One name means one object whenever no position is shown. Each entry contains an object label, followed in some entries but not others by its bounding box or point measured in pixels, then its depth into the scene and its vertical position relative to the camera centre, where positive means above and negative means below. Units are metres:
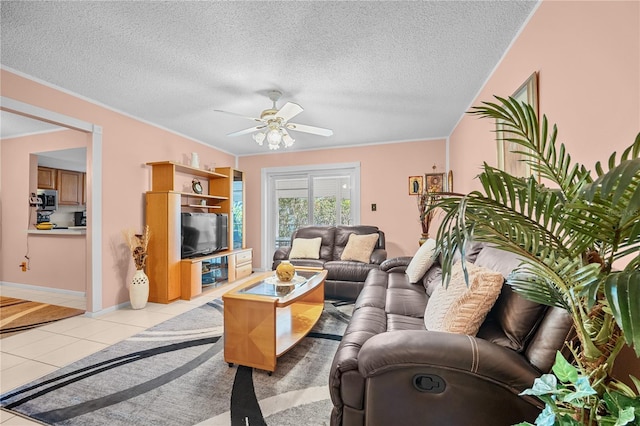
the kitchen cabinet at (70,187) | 5.05 +0.62
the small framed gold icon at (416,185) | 4.80 +0.56
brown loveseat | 3.73 -0.66
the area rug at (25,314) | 2.86 -1.11
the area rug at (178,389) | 1.58 -1.15
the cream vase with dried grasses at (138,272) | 3.39 -0.68
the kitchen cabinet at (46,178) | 4.68 +0.75
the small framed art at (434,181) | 4.72 +0.61
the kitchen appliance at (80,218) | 5.13 +0.03
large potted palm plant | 0.61 -0.08
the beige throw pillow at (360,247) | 4.04 -0.47
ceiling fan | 2.66 +0.99
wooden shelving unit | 3.64 -0.37
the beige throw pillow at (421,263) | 2.67 -0.47
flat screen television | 3.99 -0.24
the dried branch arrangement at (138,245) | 3.45 -0.34
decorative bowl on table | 2.54 -0.52
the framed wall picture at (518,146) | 1.77 +0.56
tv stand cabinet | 3.80 -0.83
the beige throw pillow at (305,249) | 4.32 -0.51
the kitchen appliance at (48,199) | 4.56 +0.35
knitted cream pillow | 1.34 -0.44
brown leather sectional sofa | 1.03 -0.64
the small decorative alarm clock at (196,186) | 4.54 +0.55
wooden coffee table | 1.94 -0.81
